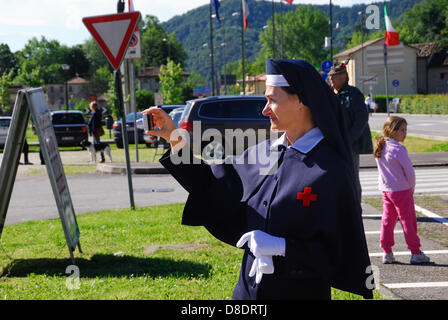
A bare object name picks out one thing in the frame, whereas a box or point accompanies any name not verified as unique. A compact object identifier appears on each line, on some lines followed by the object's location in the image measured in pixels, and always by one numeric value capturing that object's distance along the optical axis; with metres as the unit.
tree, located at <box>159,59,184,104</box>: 68.12
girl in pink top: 6.16
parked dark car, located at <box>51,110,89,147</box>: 27.34
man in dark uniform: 6.99
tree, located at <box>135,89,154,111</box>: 61.60
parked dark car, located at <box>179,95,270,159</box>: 17.12
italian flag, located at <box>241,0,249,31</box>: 38.16
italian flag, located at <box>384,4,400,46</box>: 34.06
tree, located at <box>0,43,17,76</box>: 135.20
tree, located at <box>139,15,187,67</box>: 123.69
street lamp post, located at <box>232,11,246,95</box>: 46.19
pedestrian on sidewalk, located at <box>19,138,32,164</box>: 20.57
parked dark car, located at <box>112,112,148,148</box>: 27.02
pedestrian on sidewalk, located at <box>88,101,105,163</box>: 19.69
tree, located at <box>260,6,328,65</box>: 134.75
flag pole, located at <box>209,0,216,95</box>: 41.25
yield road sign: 8.74
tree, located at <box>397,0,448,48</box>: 99.92
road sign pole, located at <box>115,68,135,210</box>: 9.59
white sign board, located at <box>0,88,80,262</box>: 5.72
